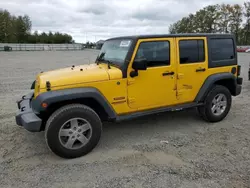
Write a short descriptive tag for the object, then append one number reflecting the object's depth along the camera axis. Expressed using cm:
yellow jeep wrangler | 357
